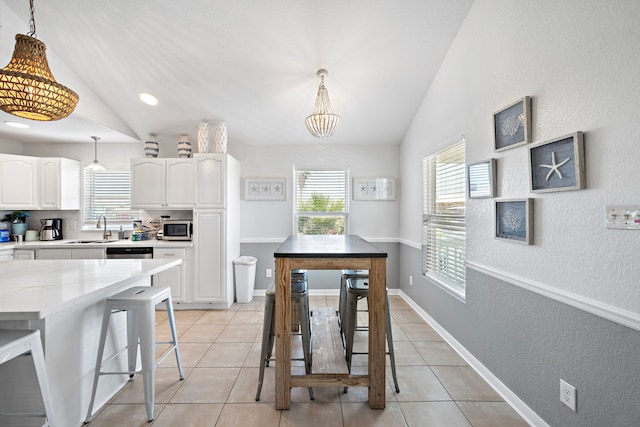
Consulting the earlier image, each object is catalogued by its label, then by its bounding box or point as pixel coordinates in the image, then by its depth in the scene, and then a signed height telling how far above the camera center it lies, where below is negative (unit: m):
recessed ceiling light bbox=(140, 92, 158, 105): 3.49 +1.42
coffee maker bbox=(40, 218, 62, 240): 4.18 -0.14
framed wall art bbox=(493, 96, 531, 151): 1.76 +0.57
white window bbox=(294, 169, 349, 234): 4.52 +0.25
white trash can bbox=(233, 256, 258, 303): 4.08 -0.83
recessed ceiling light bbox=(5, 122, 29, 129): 3.52 +1.13
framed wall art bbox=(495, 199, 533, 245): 1.77 -0.03
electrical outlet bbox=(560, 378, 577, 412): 1.48 -0.90
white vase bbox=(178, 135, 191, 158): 4.04 +0.96
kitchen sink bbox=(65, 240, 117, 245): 3.87 -0.31
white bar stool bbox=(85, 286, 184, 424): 1.81 -0.68
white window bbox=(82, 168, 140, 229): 4.42 +0.29
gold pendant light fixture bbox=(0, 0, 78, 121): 1.49 +0.68
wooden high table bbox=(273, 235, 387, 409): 1.86 -0.62
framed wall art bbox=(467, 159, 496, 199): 2.12 +0.27
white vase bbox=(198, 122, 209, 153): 3.89 +1.05
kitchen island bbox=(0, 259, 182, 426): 1.39 -0.60
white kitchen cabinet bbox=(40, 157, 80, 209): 4.09 +0.50
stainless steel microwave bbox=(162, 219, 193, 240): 3.94 -0.16
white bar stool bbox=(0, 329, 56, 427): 1.27 -0.57
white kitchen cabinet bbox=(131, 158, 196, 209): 3.88 +0.46
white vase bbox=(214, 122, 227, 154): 3.88 +1.03
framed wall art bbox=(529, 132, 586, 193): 1.42 +0.27
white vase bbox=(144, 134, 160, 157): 4.06 +0.96
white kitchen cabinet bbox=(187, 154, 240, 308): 3.82 -0.33
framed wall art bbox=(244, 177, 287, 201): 4.43 +0.43
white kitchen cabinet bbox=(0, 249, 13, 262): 3.62 -0.43
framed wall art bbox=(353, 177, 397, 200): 4.45 +0.42
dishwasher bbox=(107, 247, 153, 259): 3.75 -0.44
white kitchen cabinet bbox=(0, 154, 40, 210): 3.91 +0.49
